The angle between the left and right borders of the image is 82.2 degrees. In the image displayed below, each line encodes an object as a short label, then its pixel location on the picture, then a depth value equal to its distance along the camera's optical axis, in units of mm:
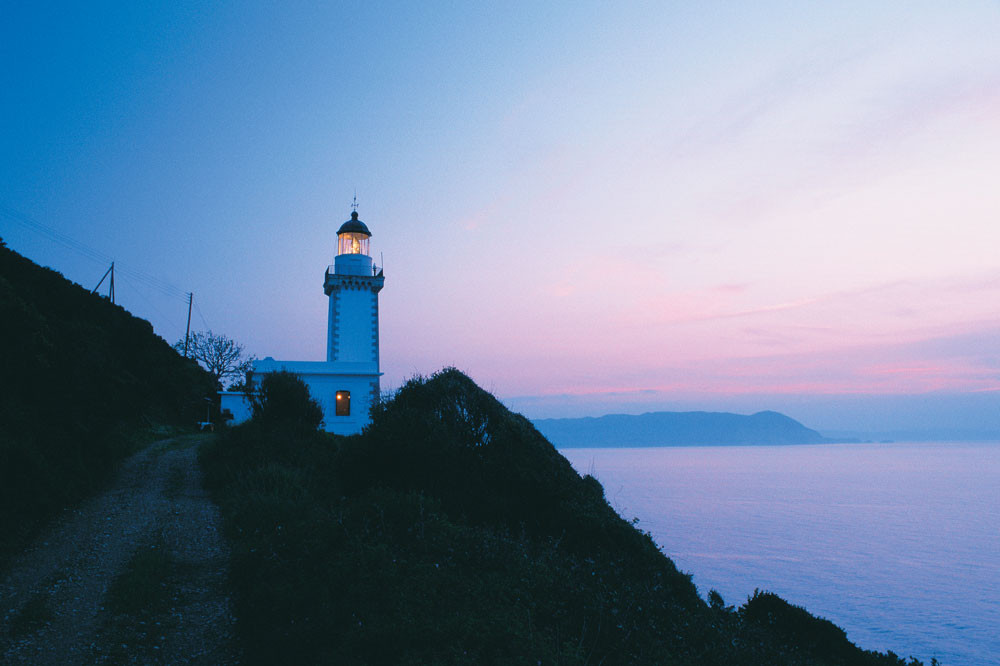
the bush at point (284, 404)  19734
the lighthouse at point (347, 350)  28766
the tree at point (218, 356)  47469
